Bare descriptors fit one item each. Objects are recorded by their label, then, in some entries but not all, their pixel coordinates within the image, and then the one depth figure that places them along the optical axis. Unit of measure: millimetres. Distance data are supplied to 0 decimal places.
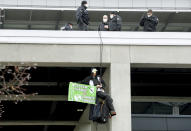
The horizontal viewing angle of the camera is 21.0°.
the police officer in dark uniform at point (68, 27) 20344
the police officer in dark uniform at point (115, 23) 19703
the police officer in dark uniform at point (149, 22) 19953
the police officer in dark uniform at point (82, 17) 19888
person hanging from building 17688
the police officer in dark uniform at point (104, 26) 19859
